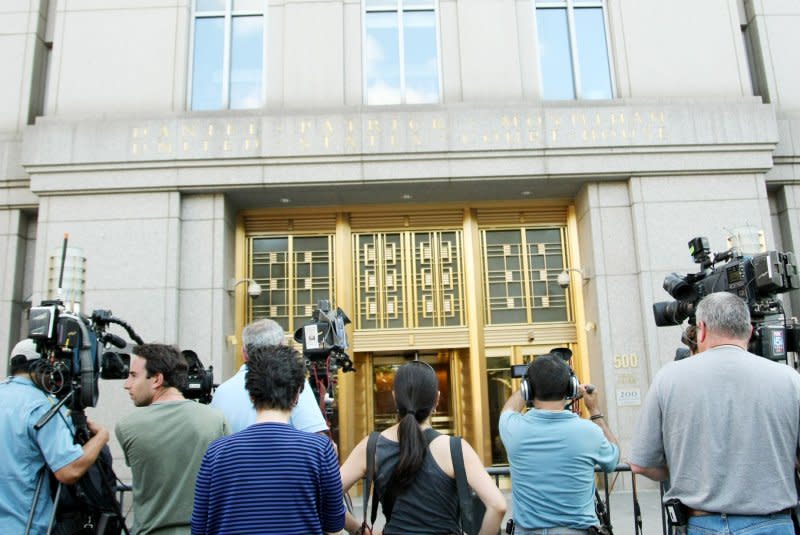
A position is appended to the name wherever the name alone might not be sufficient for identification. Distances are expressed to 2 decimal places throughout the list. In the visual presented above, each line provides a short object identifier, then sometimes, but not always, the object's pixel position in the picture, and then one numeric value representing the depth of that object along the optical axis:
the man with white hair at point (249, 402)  3.45
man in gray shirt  2.78
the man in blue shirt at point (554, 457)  3.03
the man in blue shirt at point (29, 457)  3.36
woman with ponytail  2.73
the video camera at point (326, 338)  6.68
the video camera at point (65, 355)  3.66
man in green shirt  3.16
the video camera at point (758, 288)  4.00
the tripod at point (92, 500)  3.64
